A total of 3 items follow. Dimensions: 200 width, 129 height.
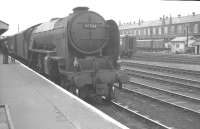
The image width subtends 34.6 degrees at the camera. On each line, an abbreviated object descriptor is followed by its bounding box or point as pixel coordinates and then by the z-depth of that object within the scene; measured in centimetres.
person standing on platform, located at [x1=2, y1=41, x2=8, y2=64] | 2040
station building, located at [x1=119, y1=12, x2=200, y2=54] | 5297
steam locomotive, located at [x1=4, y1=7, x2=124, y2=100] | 1023
